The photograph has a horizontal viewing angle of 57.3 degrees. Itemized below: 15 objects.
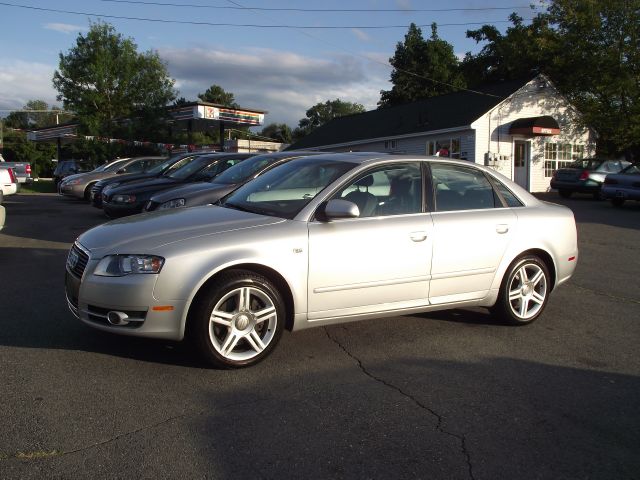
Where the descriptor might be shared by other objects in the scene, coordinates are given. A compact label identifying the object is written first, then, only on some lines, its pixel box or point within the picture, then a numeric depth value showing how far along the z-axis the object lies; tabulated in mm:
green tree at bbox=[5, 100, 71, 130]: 110106
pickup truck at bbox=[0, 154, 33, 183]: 27625
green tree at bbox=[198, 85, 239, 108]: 92100
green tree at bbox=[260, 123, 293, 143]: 93312
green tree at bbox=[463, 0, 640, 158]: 26547
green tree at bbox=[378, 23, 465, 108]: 47062
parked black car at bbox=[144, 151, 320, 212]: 9273
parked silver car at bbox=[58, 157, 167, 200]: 18969
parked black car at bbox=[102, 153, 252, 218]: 11383
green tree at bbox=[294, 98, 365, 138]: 111088
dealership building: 24844
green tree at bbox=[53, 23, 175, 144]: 31844
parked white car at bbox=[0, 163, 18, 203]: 14589
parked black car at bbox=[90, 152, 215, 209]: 13618
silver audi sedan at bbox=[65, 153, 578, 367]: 4125
